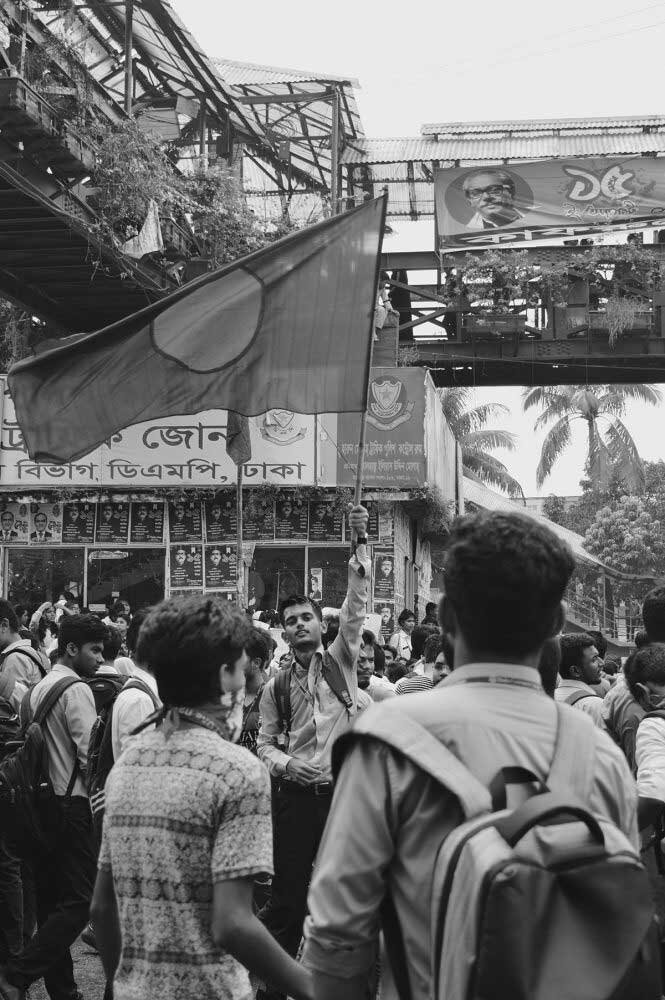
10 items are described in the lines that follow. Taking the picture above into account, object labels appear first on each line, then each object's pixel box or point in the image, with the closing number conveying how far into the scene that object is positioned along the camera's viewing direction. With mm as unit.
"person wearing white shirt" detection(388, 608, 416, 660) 16814
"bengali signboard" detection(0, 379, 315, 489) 19516
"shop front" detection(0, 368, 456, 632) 19531
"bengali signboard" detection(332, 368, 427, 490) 19406
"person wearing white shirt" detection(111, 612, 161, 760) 5176
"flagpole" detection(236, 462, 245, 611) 7384
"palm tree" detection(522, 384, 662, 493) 45781
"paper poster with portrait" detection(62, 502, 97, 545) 20328
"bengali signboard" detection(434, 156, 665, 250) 25369
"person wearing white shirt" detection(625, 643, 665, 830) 4027
